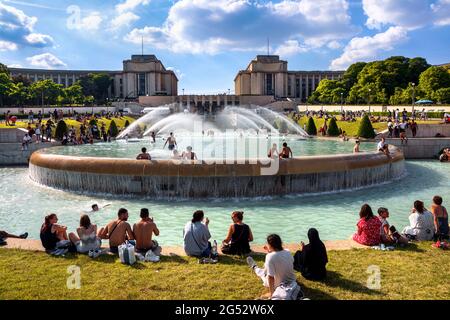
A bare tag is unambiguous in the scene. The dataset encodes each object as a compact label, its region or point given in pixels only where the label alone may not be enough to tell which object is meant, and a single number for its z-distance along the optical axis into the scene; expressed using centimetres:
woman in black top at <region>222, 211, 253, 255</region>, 723
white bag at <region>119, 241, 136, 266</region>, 675
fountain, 1348
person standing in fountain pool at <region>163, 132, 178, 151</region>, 2041
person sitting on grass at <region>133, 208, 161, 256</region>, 727
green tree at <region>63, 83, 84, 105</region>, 8954
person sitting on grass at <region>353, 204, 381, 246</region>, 764
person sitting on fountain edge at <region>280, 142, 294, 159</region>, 1415
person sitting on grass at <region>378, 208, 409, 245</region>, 767
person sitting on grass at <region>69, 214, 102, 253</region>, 724
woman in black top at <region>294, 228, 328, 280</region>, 604
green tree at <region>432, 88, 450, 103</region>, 6100
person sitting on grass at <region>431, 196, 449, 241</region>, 797
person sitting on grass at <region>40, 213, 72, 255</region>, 727
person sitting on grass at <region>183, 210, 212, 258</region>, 709
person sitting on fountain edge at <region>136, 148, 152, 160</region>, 1417
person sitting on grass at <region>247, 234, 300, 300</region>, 529
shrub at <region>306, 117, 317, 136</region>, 3403
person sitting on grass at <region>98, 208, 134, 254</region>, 736
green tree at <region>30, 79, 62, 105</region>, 7925
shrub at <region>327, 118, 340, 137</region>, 3216
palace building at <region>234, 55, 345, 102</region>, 13700
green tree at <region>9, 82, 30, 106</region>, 6844
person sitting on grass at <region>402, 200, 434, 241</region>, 796
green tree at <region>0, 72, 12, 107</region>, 6481
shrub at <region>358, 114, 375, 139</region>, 2838
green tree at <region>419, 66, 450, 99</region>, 6662
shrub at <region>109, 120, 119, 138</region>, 3353
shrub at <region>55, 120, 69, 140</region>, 2778
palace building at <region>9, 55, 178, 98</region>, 13500
